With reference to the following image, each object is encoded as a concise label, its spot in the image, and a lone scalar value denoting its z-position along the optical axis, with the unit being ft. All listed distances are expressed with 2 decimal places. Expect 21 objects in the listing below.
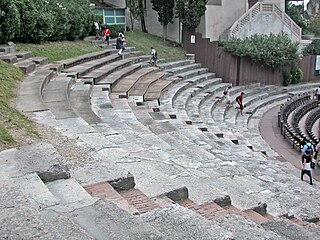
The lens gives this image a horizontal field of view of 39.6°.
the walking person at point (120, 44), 76.90
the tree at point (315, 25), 140.77
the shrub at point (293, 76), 92.12
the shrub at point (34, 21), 62.23
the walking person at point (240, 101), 70.23
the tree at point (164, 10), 97.09
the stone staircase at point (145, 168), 15.02
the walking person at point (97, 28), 84.14
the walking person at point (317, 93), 80.04
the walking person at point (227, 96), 71.86
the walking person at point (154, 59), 75.87
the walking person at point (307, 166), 39.31
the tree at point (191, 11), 90.38
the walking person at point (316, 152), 46.52
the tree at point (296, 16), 130.21
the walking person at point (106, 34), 80.43
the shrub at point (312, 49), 100.22
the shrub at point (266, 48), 85.81
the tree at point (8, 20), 56.75
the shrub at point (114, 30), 88.65
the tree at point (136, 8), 99.19
